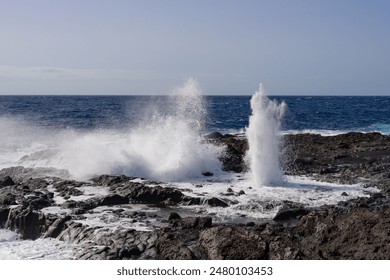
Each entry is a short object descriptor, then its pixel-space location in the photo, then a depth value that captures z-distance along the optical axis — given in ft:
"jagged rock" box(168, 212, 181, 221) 43.62
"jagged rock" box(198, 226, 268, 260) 30.92
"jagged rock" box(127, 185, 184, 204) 51.85
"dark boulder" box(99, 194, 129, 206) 49.96
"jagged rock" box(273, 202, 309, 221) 44.21
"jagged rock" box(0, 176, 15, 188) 60.54
